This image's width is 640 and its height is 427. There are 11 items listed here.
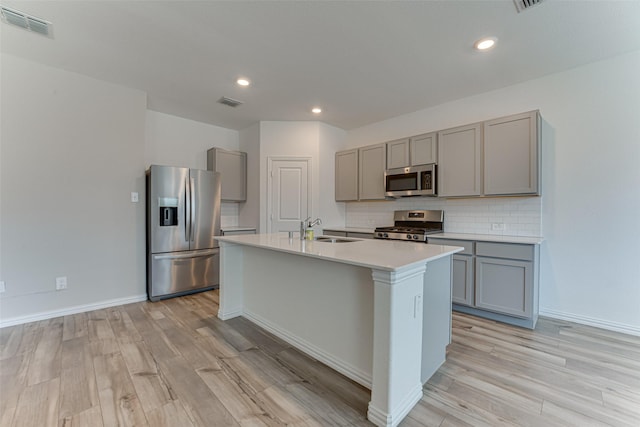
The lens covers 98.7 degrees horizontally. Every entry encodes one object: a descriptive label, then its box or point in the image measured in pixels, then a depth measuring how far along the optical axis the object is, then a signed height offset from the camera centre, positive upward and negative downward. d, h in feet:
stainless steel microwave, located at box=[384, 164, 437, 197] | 11.94 +1.49
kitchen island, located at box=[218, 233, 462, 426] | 4.89 -2.19
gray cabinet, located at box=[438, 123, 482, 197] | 10.78 +2.17
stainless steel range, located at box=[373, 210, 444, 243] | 11.40 -0.59
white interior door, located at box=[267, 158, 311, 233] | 15.02 +1.07
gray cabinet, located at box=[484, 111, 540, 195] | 9.41 +2.15
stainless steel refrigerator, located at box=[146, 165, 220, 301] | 11.52 -0.83
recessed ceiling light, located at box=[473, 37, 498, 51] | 7.88 +5.02
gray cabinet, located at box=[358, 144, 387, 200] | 13.97 +2.20
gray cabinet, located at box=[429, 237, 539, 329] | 8.89 -2.30
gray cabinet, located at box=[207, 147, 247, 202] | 14.98 +2.34
